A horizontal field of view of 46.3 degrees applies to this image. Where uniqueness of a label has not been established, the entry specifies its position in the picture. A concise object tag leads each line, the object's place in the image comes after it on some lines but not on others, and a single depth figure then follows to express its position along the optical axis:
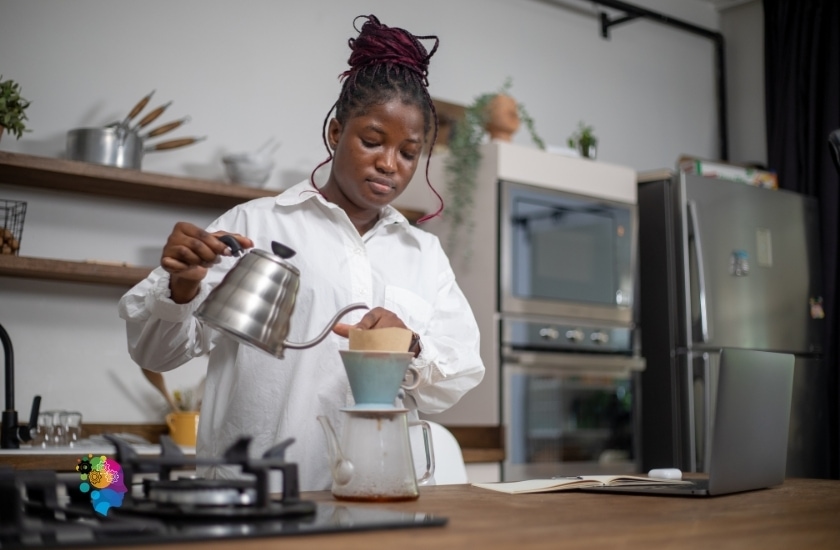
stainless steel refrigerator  3.62
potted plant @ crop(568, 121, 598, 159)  3.75
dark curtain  4.21
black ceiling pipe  4.36
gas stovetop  0.82
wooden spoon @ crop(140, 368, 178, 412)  2.98
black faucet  2.58
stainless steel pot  2.85
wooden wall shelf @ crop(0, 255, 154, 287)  2.69
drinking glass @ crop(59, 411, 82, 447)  2.70
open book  1.41
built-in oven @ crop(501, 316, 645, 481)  3.26
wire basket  2.84
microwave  3.35
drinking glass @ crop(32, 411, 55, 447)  2.68
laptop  1.35
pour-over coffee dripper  1.18
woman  1.59
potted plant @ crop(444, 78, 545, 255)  3.34
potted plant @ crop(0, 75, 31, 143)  2.70
